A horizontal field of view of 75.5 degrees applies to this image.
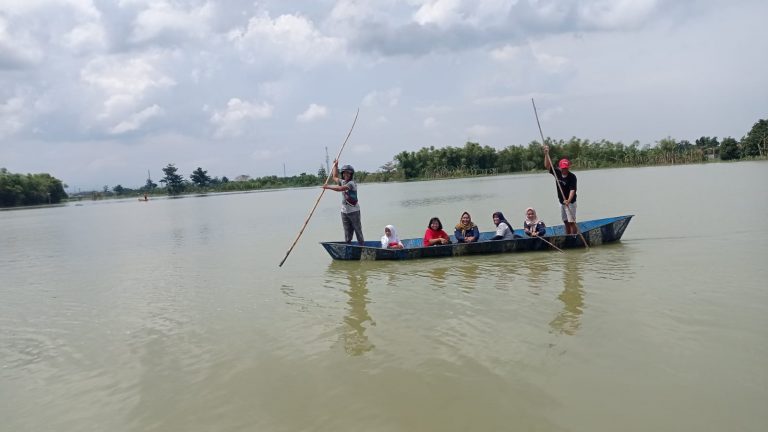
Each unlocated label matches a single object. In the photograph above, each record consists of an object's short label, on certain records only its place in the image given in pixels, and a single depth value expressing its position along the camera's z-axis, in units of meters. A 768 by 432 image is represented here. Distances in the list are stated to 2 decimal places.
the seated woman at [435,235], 11.31
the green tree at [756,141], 65.31
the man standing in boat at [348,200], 10.80
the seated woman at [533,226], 11.38
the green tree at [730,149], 70.94
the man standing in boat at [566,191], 10.96
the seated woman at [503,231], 11.26
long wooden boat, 10.91
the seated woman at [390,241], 11.44
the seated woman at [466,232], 11.35
